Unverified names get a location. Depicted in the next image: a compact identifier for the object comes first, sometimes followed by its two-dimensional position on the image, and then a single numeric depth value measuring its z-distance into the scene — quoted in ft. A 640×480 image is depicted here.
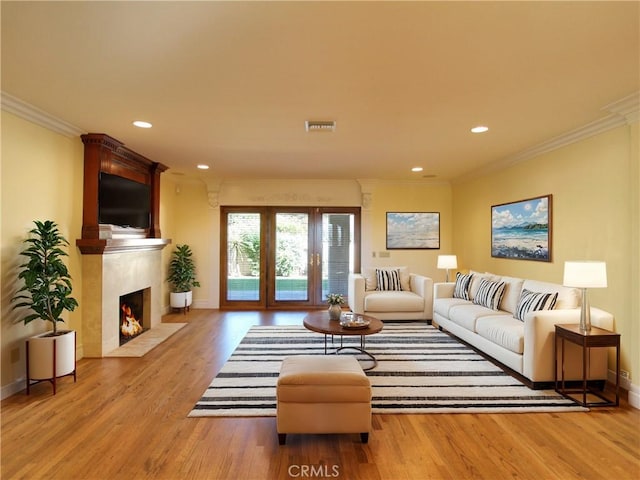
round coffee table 12.30
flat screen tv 14.19
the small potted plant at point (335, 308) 13.82
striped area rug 9.70
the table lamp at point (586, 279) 10.05
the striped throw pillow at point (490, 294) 14.93
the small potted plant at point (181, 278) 21.74
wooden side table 9.71
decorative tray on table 12.70
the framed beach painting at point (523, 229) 14.54
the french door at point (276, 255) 23.30
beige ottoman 7.89
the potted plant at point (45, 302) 10.52
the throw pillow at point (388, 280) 20.49
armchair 18.92
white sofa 10.76
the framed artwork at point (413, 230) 23.82
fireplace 13.67
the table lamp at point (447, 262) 19.58
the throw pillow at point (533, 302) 11.93
